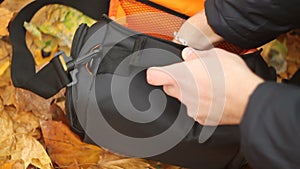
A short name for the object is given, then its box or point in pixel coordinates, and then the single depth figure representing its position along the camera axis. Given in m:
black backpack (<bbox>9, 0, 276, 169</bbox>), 0.90
